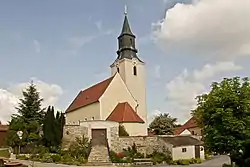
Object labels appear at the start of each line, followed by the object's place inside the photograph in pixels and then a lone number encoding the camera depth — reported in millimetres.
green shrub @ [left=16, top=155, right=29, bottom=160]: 32250
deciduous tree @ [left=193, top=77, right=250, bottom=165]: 20719
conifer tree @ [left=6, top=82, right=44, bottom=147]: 36094
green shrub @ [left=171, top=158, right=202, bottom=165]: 33594
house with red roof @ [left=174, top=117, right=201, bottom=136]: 60875
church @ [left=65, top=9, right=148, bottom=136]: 41781
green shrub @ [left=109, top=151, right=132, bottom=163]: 32469
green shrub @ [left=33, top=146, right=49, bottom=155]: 33906
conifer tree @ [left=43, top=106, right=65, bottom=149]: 35656
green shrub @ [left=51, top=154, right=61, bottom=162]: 31506
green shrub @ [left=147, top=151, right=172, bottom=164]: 33819
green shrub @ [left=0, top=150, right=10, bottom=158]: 34622
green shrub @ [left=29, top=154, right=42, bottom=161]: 31850
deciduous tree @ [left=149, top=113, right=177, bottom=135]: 49875
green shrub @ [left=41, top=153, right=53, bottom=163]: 31223
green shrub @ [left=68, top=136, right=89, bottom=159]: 33938
